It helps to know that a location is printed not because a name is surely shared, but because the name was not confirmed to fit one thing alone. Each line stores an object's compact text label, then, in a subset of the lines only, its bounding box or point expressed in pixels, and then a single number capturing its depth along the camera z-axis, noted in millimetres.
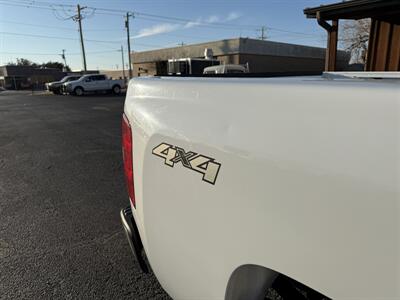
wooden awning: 5402
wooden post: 6733
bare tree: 32019
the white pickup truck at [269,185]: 785
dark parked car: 31867
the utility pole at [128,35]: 41438
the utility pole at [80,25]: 39125
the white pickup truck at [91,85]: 27842
